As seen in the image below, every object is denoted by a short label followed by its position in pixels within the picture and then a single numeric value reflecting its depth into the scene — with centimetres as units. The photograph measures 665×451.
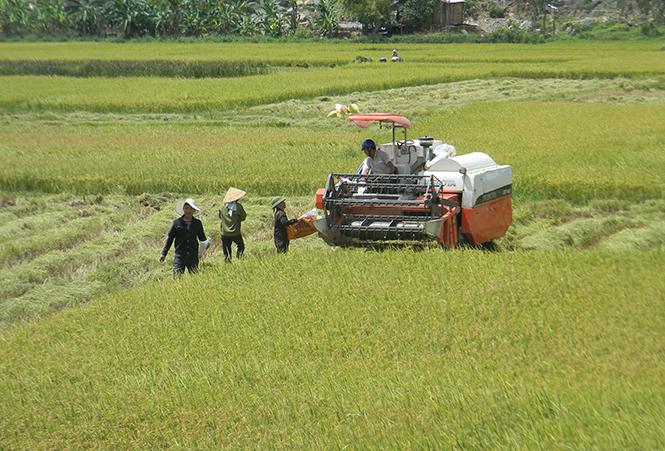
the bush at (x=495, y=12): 16337
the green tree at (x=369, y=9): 13276
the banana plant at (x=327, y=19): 14475
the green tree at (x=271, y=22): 14825
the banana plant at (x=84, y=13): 15875
